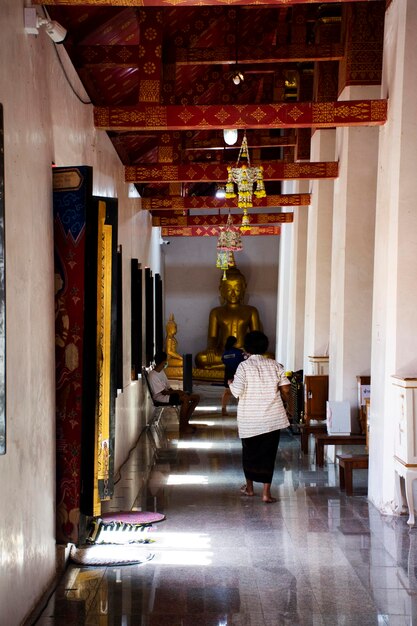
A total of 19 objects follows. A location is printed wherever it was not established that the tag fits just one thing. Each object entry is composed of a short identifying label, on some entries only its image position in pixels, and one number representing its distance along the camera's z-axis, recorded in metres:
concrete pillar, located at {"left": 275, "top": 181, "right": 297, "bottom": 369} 17.52
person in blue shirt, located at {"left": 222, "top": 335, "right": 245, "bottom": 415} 13.57
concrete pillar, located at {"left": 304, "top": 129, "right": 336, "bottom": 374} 12.15
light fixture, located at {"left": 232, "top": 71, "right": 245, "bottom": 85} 10.74
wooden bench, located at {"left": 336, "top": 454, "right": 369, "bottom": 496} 8.24
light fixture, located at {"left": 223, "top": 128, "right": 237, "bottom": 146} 9.68
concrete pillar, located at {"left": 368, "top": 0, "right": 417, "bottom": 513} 7.19
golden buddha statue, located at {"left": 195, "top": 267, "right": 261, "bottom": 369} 22.22
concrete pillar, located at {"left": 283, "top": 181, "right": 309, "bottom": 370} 15.19
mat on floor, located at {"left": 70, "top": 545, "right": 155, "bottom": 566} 5.82
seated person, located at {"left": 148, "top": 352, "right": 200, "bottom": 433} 12.84
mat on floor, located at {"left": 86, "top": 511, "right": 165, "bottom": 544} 6.43
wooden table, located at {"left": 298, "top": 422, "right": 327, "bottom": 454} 10.65
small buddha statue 20.59
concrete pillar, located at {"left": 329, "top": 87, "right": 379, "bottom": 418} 9.78
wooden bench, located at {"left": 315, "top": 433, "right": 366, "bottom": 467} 9.25
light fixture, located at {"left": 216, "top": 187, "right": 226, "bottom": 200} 12.90
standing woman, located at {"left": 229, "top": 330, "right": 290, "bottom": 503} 7.84
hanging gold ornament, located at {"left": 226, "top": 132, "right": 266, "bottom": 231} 9.24
